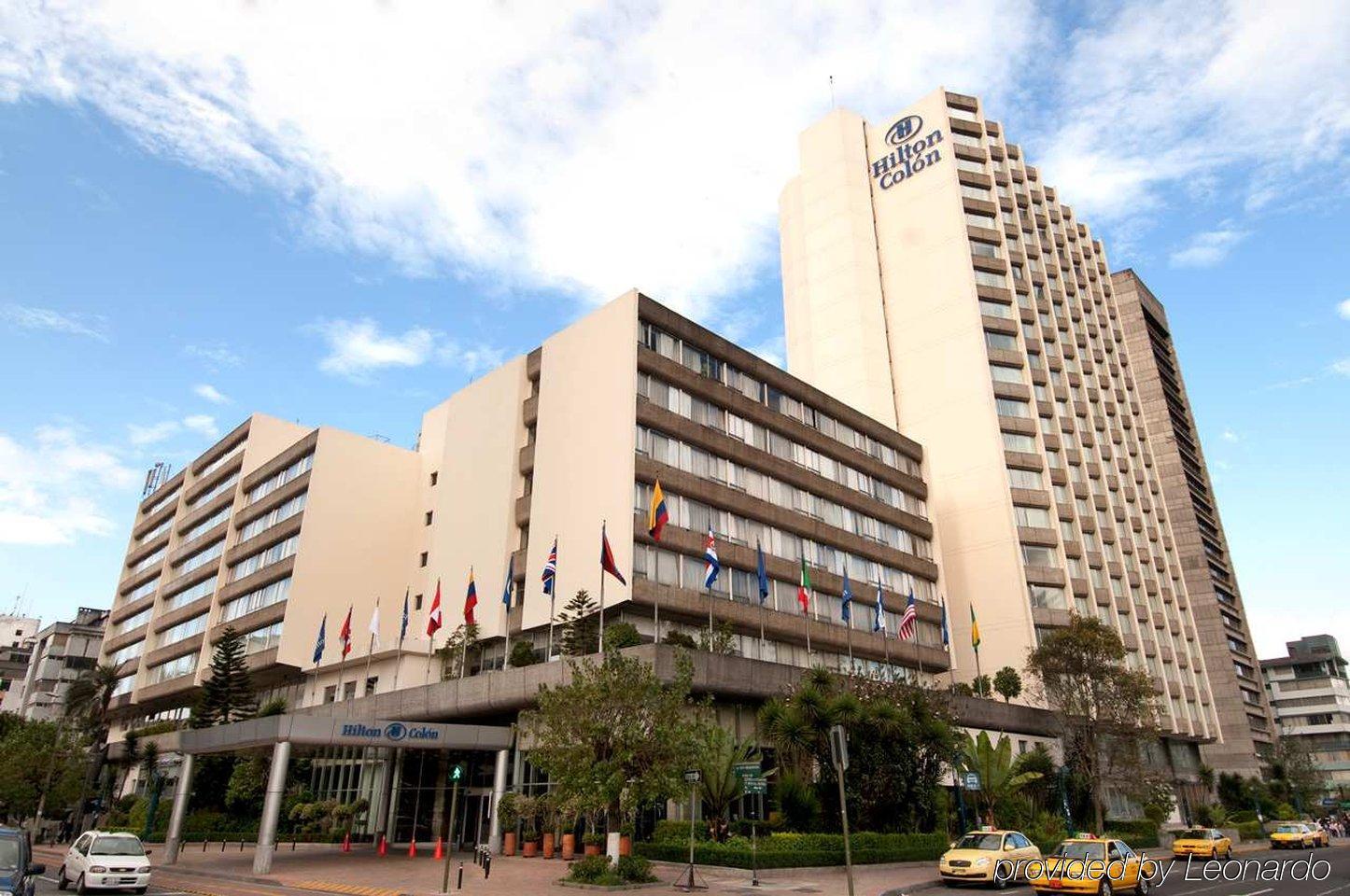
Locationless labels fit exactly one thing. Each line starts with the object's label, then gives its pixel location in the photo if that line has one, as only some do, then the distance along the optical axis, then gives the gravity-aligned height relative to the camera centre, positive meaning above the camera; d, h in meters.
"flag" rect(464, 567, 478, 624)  42.81 +9.41
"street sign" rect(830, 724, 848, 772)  18.23 +1.08
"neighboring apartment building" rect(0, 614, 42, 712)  132.12 +22.90
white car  24.73 -1.59
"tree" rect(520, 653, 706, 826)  26.66 +1.86
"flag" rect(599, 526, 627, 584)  38.06 +10.01
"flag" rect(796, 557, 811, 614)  44.53 +10.34
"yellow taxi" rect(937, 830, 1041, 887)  26.22 -1.66
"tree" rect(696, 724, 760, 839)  32.31 +0.78
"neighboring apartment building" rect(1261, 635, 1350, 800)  129.25 +14.58
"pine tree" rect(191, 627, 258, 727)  60.62 +7.57
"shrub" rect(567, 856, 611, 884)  26.05 -1.91
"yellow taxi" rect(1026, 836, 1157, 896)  21.94 -1.71
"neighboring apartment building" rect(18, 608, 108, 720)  117.06 +18.43
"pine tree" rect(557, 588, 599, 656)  42.81 +8.50
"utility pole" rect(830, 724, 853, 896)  18.22 +1.08
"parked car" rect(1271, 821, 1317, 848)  48.16 -1.96
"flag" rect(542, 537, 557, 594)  40.25 +10.33
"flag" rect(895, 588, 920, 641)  45.88 +8.88
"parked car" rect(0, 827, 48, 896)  15.01 -0.99
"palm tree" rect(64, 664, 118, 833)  71.88 +8.30
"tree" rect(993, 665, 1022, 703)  56.12 +7.15
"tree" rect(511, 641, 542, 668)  43.47 +7.05
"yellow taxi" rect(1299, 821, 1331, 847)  49.28 -1.99
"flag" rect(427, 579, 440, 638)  45.19 +9.06
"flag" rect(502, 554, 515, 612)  44.37 +11.03
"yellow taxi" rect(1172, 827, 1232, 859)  41.06 -2.02
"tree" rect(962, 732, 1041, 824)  42.78 +1.56
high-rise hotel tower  70.62 +37.72
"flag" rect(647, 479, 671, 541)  38.84 +12.08
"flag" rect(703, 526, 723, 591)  38.81 +10.04
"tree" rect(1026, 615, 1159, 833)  50.09 +5.33
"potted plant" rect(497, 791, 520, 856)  37.06 -0.53
